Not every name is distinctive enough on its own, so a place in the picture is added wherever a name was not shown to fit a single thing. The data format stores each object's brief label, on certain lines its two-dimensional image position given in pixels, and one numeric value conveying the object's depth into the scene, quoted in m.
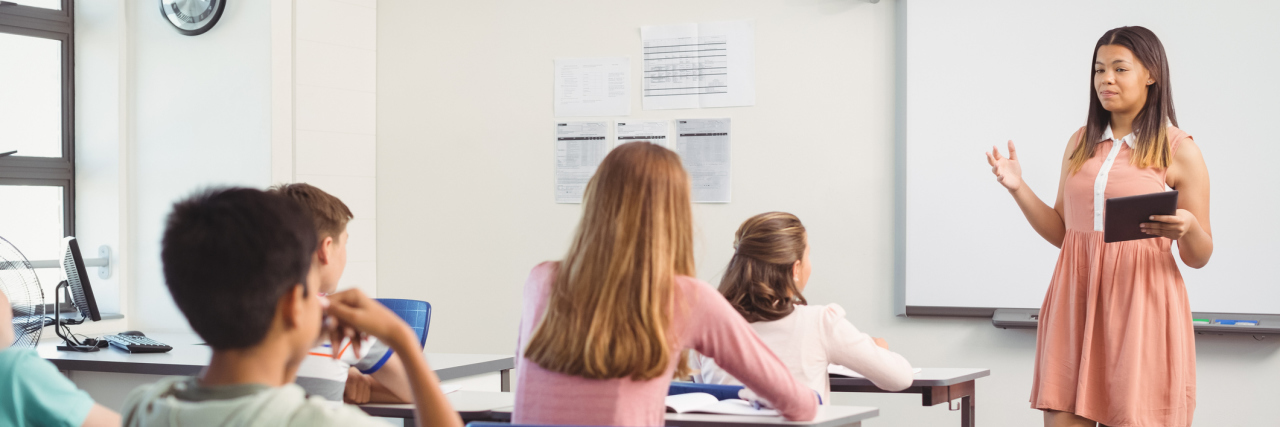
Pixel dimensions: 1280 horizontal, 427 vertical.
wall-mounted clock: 3.90
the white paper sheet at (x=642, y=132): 3.84
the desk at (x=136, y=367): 2.69
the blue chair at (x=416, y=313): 2.86
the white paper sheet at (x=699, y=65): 3.76
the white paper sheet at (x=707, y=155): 3.78
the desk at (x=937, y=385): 2.39
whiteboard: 3.20
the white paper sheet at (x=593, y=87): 3.90
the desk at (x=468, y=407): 2.02
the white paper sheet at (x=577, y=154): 3.94
